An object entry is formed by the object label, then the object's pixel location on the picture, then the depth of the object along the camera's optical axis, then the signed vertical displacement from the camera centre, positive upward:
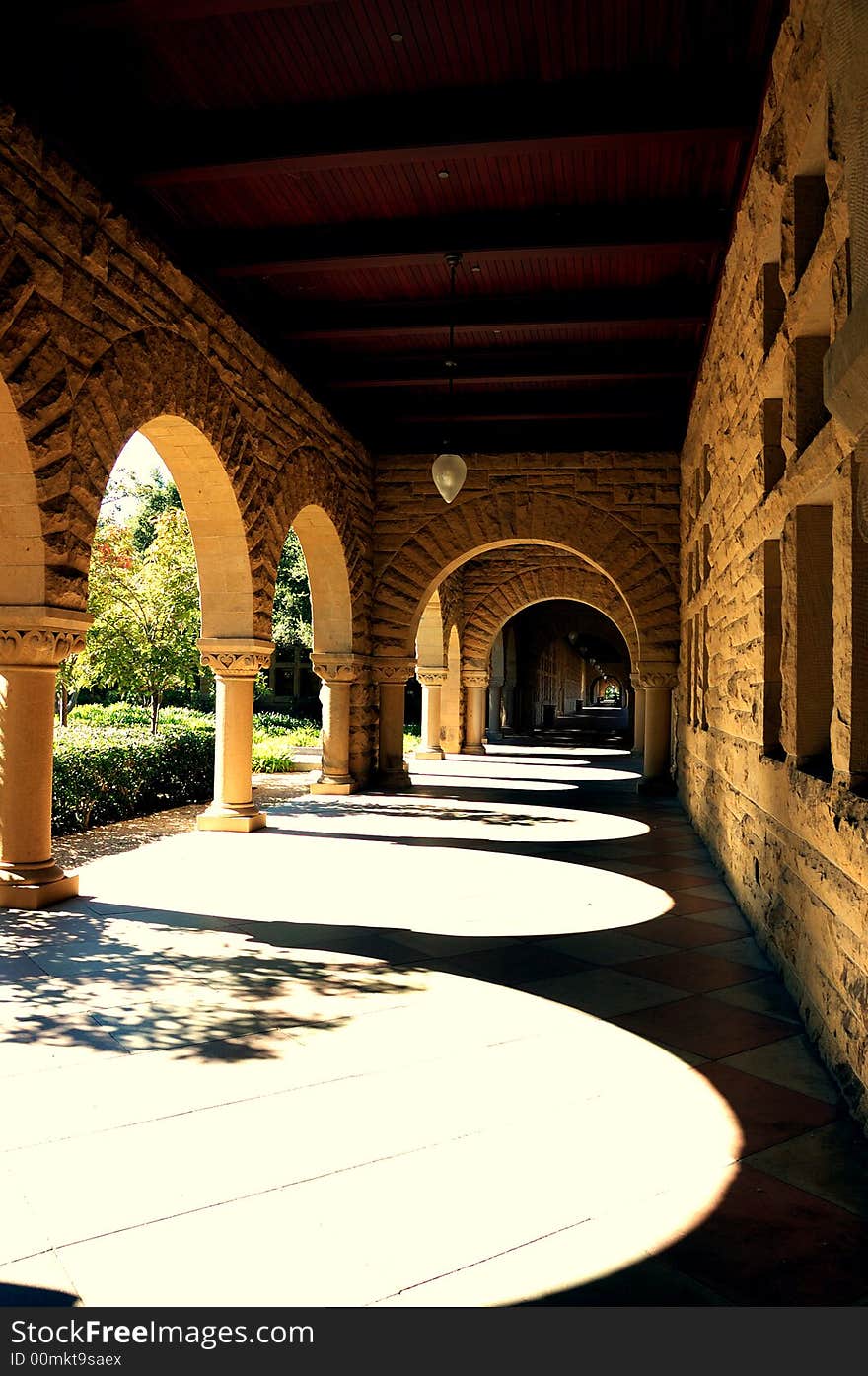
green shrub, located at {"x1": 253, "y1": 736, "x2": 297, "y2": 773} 15.40 -1.13
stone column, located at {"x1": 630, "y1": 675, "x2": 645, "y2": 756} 17.53 -0.65
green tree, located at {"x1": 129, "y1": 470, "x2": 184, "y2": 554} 29.40 +6.66
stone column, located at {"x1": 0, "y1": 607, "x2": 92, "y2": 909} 5.11 -0.33
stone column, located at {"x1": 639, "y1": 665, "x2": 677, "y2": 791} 11.61 -0.47
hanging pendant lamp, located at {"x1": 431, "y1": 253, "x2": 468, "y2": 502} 8.56 +1.88
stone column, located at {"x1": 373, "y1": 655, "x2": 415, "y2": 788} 12.05 -0.48
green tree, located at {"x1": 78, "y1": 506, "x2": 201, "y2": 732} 16.33 +1.06
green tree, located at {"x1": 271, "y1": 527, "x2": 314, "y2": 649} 23.94 +2.13
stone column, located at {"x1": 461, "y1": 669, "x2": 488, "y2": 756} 18.72 -0.35
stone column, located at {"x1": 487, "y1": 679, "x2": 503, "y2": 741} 22.86 -0.47
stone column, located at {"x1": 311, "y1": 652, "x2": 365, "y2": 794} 11.23 -0.34
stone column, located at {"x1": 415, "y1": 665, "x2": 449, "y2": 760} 17.00 -0.27
